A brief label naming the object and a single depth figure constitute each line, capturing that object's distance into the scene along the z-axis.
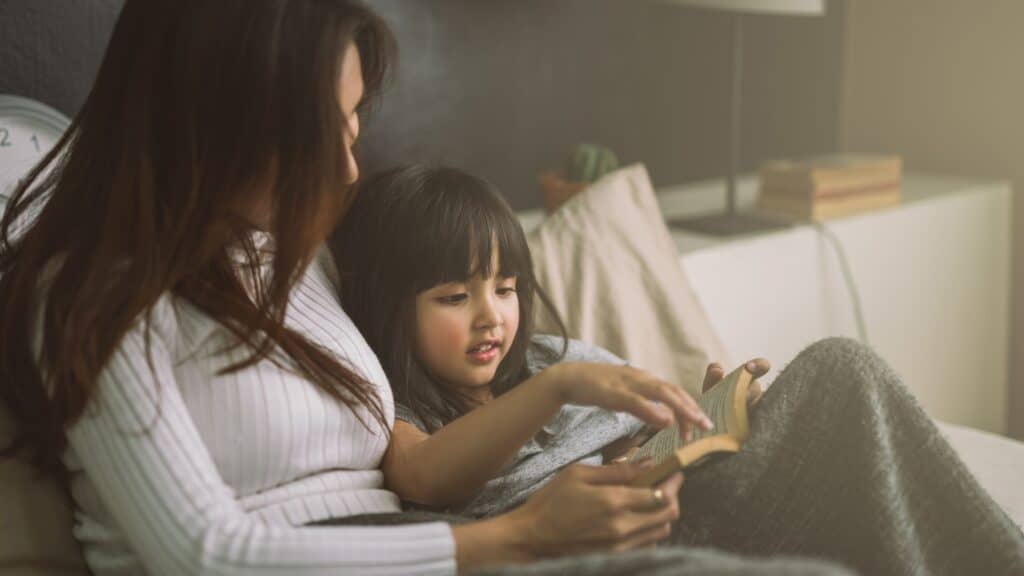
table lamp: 1.79
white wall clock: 1.19
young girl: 1.10
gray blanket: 0.93
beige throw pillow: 1.45
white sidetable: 1.85
